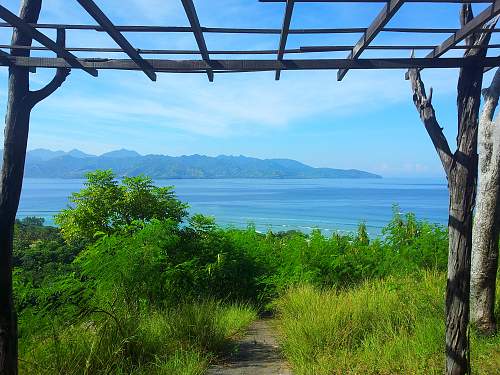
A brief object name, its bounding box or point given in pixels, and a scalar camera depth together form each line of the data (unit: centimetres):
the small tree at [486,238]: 507
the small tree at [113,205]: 913
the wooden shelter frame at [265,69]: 309
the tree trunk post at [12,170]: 327
